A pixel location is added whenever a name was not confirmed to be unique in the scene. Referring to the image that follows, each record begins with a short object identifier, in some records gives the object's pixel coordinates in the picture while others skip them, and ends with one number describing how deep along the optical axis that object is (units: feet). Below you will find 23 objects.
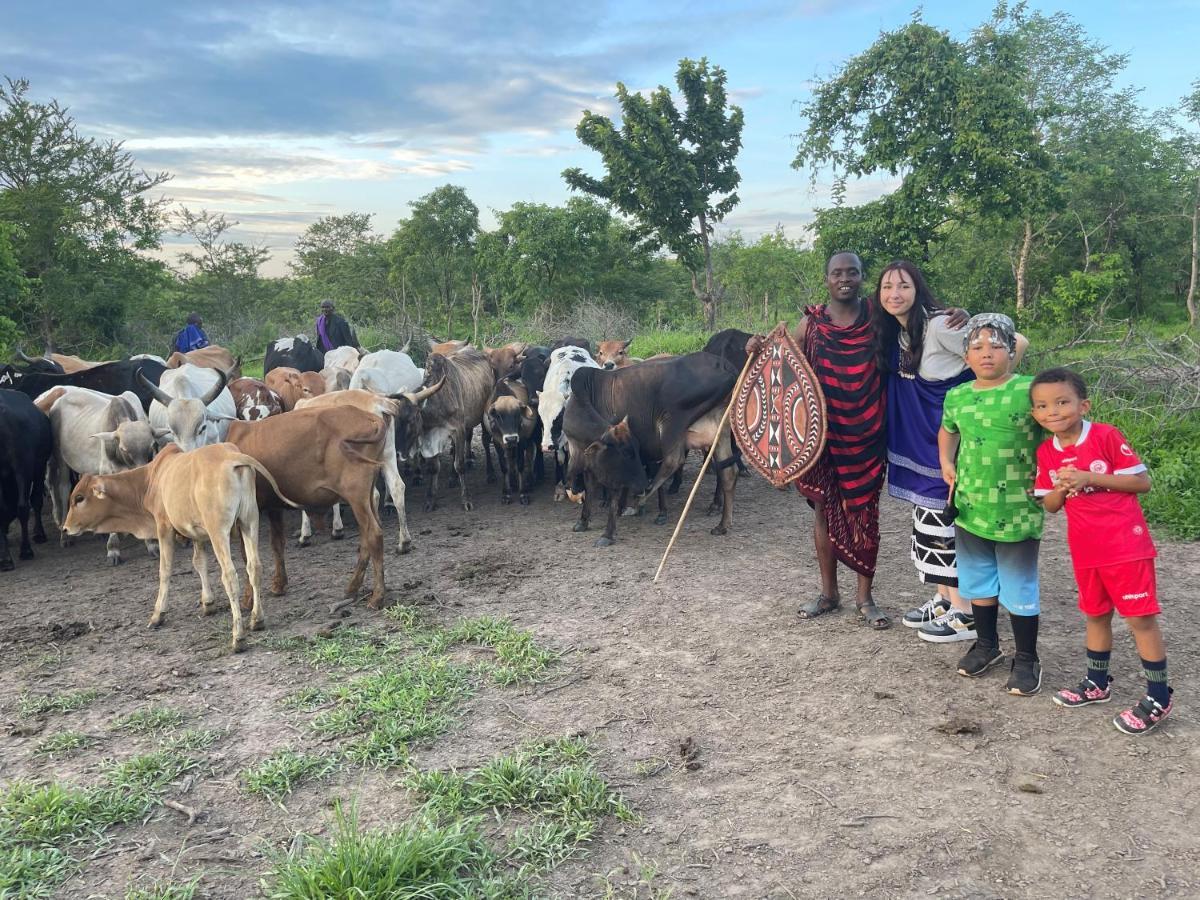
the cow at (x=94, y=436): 23.17
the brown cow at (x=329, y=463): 18.49
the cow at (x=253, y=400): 28.45
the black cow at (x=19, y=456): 23.25
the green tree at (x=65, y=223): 83.35
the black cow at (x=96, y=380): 30.99
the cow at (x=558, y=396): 27.48
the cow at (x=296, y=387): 30.96
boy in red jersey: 10.78
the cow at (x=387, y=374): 29.37
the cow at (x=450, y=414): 29.09
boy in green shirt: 12.02
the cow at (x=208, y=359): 35.66
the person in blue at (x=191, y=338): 46.19
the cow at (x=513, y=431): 27.76
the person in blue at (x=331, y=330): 44.06
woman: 13.64
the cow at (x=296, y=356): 40.55
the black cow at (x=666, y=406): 24.98
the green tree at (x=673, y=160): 69.10
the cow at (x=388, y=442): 22.30
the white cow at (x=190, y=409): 23.16
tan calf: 16.33
